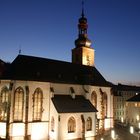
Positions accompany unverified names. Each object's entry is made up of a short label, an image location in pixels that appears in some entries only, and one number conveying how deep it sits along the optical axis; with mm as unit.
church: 30594
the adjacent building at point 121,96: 67856
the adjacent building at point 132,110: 53147
